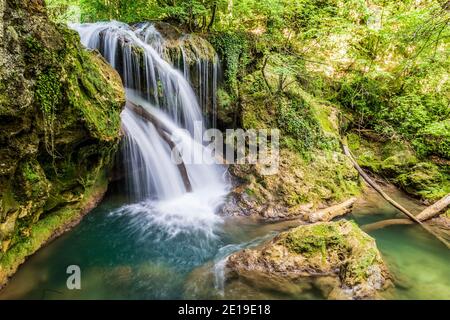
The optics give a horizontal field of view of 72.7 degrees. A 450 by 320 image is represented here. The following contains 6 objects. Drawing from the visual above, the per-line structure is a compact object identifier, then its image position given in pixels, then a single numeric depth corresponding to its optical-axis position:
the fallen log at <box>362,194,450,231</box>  6.72
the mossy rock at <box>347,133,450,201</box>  7.99
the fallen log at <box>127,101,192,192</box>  7.10
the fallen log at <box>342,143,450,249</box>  6.27
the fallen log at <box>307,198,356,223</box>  6.45
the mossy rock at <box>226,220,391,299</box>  4.15
